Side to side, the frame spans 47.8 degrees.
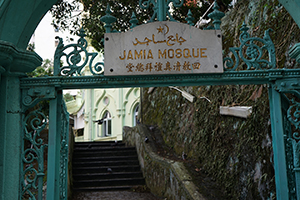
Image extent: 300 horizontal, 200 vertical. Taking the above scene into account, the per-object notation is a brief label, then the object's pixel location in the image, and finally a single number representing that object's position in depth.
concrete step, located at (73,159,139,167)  10.61
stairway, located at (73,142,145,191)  9.48
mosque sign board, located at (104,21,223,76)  3.70
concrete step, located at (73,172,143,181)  9.75
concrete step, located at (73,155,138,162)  10.98
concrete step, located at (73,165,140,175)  10.22
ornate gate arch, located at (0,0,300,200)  3.63
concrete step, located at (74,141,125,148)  12.49
